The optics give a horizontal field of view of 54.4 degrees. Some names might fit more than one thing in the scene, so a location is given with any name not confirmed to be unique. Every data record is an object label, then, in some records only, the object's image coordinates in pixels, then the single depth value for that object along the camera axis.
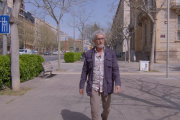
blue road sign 6.80
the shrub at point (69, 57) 23.28
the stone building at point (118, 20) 23.54
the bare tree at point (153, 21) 12.25
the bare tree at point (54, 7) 12.02
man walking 3.33
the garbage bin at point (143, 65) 12.98
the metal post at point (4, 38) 7.71
